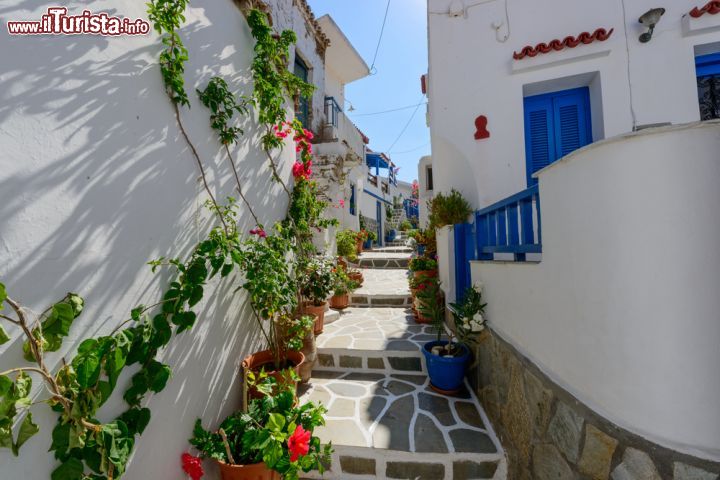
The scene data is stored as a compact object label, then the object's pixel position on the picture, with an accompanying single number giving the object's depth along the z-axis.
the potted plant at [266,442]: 2.02
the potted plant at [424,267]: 5.59
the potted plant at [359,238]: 9.94
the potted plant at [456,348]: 3.27
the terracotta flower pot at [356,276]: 6.96
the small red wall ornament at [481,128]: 4.33
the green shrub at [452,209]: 4.36
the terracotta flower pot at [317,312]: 4.36
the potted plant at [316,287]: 4.38
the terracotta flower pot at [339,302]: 6.03
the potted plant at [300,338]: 3.08
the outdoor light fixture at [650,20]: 3.60
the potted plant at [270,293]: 2.51
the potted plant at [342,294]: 5.91
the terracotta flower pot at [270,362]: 2.88
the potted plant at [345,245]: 8.20
